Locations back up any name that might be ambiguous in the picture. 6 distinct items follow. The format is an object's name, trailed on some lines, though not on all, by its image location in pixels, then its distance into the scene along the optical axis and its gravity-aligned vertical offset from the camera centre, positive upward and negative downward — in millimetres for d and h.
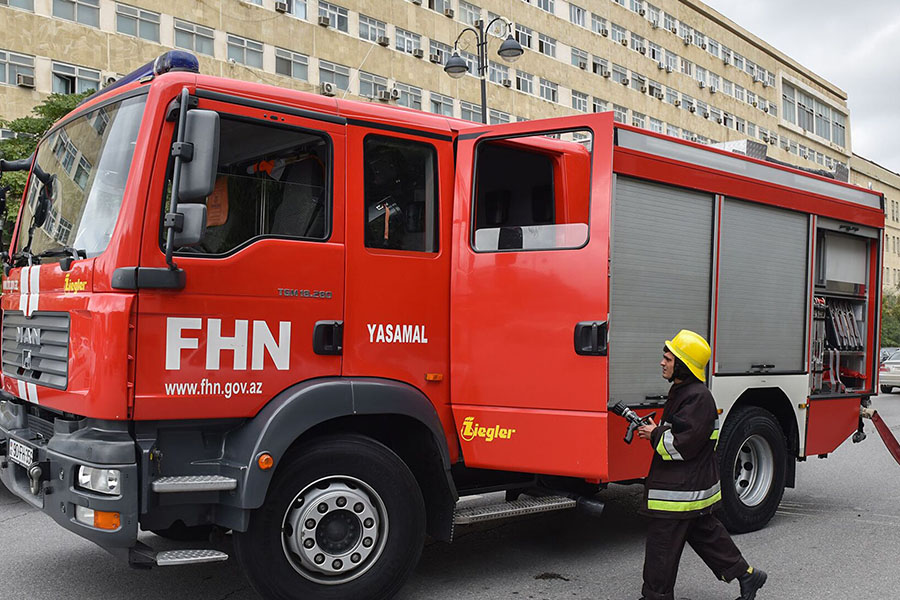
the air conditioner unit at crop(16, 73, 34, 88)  24406 +5227
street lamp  14773 +3855
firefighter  5000 -1056
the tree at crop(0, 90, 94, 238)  13688 +2326
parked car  25328 -2256
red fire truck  4582 -190
